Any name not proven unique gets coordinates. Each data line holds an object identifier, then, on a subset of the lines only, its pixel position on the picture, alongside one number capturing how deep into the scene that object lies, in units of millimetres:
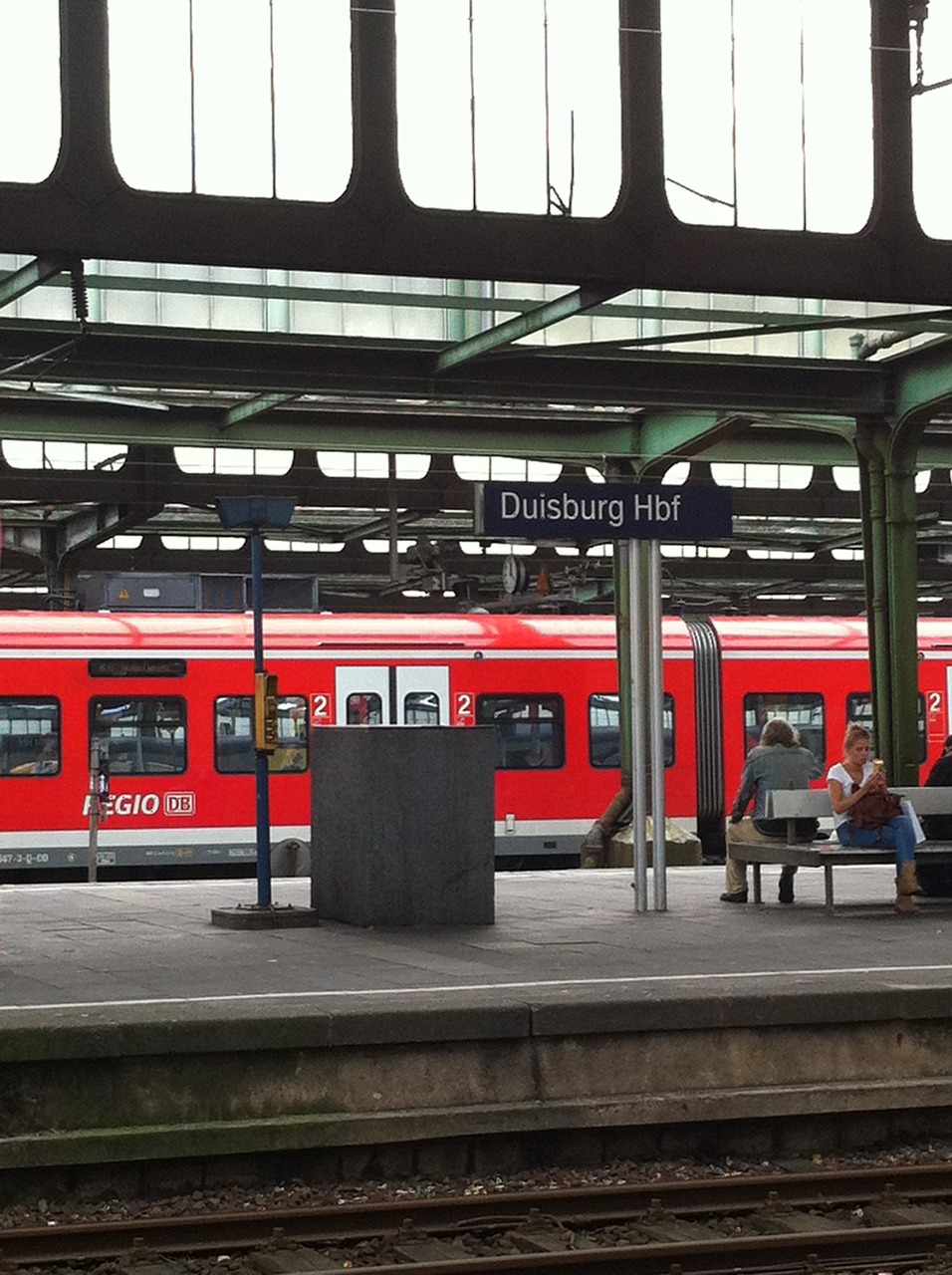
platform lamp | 13734
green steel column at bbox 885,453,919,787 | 18969
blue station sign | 13844
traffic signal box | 13773
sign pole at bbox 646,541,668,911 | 14508
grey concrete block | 13469
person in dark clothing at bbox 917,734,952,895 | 15937
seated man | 15703
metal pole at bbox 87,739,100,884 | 20828
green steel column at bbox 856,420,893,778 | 19156
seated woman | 14523
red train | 22938
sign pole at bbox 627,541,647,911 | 14539
